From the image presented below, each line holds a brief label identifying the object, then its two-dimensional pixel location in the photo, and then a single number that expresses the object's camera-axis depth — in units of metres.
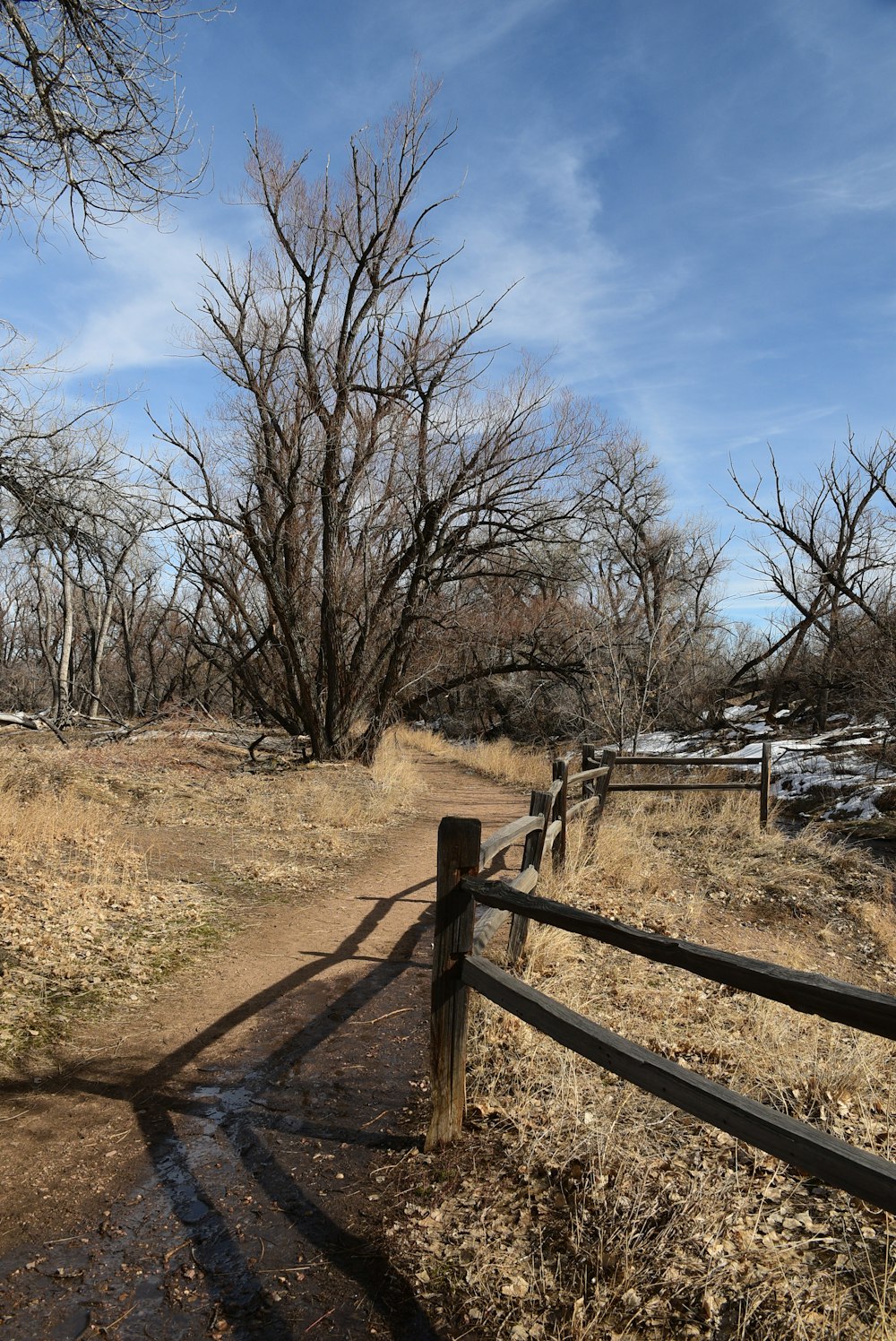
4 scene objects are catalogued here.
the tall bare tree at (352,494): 16.81
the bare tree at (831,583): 19.52
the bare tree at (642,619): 18.80
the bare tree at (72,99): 4.41
